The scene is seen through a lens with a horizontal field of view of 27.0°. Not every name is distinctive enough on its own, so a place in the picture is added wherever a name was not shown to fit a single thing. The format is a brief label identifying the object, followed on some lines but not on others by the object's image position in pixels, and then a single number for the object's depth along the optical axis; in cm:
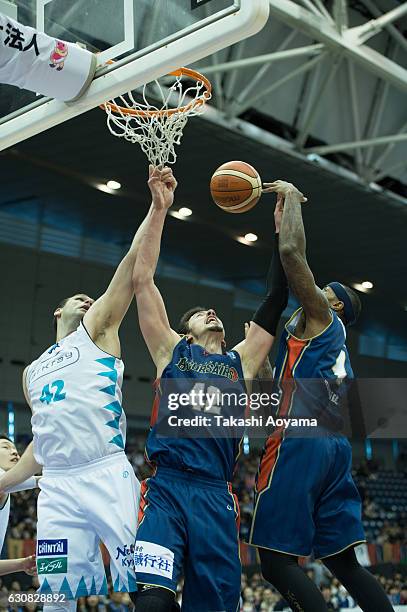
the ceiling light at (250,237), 1907
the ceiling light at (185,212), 1764
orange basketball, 495
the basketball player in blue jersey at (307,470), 414
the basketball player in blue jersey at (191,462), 391
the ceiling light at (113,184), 1628
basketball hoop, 555
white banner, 453
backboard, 447
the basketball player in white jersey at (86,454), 418
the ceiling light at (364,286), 2174
